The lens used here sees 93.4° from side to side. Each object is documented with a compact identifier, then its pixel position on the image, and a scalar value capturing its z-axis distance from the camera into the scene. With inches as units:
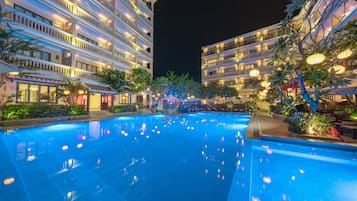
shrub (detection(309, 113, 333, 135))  290.7
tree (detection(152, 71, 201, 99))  1089.4
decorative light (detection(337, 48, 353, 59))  221.8
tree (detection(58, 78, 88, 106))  610.9
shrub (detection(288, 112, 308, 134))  305.8
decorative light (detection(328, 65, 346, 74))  271.6
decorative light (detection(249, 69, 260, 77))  392.2
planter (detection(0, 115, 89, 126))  422.2
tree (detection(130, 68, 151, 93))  925.2
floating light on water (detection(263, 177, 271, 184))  150.5
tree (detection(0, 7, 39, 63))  428.1
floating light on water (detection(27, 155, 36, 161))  200.5
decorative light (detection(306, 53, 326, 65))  230.8
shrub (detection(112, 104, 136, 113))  827.0
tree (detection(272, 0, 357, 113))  278.5
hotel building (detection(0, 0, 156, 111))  546.0
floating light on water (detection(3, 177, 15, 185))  138.9
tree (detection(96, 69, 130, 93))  783.1
